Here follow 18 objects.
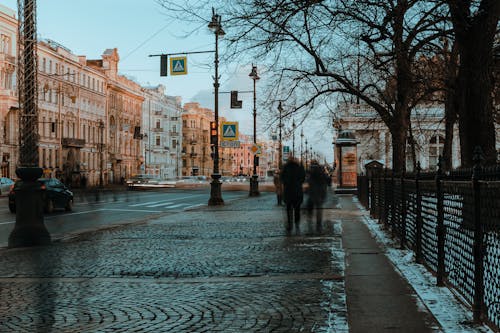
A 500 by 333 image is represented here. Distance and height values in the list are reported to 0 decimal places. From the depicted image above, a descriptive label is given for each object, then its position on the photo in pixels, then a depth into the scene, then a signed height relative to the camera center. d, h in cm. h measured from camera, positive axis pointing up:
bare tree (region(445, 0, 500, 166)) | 1336 +226
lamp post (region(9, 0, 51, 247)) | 1305 +66
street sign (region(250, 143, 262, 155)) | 4356 +184
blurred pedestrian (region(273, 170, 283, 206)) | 2820 -44
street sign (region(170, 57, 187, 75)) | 3025 +516
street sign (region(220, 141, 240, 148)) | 3745 +192
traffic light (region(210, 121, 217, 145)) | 3211 +215
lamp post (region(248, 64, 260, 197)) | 4399 -11
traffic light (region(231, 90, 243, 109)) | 3888 +453
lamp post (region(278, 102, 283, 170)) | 2400 +249
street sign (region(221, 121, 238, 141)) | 3497 +247
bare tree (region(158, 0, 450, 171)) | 1311 +339
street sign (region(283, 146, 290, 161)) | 6691 +277
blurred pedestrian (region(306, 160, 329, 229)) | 1870 -32
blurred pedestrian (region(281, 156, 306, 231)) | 1634 -25
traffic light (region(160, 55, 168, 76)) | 3033 +520
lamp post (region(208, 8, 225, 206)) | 3044 +3
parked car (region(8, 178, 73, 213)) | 2644 -81
